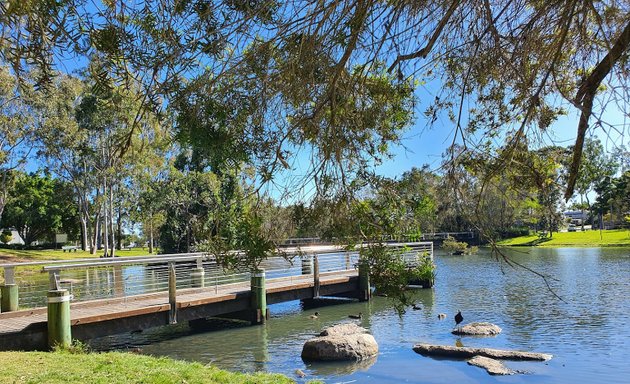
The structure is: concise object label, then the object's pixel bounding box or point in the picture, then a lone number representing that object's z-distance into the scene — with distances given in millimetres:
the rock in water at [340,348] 11875
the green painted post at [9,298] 11156
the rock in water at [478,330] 14390
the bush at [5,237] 63266
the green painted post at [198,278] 15281
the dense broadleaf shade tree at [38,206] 55531
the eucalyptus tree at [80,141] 31547
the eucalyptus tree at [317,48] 4391
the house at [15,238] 69125
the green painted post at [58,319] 9875
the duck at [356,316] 17062
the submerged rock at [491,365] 10883
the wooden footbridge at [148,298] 9953
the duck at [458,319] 15588
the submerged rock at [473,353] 11805
